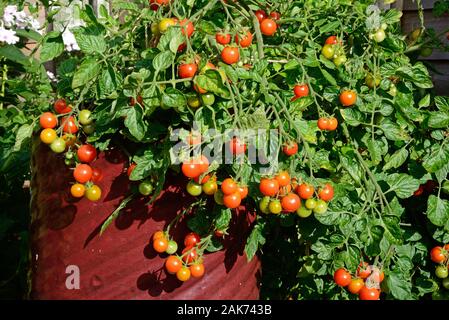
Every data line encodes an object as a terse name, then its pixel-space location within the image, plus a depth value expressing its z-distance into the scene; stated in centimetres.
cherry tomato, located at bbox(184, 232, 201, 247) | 130
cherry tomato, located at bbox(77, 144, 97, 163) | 131
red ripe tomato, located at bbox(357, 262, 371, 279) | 134
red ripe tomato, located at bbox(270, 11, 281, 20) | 145
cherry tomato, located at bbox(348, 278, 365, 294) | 132
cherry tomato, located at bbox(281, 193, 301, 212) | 114
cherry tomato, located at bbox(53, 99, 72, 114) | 137
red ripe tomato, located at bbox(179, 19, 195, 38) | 114
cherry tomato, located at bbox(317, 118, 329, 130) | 132
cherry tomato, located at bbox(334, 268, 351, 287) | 133
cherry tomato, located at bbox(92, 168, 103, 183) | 134
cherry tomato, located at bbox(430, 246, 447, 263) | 153
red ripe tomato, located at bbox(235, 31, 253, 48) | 122
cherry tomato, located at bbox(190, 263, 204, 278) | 126
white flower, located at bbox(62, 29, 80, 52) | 320
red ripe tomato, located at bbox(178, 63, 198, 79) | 112
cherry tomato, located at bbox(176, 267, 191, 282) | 126
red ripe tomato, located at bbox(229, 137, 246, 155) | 111
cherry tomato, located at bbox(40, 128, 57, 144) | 128
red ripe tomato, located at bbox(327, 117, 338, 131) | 132
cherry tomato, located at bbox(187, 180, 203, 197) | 119
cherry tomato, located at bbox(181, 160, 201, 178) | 109
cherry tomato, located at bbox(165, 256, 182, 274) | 126
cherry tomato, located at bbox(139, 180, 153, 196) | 127
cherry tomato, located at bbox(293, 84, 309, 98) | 132
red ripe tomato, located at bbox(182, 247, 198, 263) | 127
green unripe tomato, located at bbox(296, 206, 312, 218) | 120
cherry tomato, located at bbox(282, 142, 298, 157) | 116
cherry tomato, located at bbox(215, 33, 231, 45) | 119
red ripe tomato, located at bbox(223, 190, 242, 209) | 111
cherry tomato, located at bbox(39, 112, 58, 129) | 130
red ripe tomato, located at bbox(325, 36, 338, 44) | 144
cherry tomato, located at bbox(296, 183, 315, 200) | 117
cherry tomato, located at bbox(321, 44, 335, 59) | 142
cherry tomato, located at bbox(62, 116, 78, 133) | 131
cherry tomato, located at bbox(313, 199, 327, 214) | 119
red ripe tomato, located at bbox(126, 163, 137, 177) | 129
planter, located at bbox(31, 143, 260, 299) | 134
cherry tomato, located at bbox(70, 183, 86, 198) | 132
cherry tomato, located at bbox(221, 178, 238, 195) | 111
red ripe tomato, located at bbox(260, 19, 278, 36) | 135
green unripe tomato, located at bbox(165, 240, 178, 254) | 129
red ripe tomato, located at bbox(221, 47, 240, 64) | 114
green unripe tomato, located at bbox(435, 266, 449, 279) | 154
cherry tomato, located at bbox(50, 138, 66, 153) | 128
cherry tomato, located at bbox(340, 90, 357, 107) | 135
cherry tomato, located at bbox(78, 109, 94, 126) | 131
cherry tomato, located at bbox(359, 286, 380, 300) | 130
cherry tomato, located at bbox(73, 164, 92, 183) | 129
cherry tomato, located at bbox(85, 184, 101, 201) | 131
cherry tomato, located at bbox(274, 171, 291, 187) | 114
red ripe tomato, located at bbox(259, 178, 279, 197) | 111
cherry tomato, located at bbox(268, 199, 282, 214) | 115
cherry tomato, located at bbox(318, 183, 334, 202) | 121
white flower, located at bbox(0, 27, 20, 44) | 272
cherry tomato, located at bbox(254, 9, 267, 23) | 142
